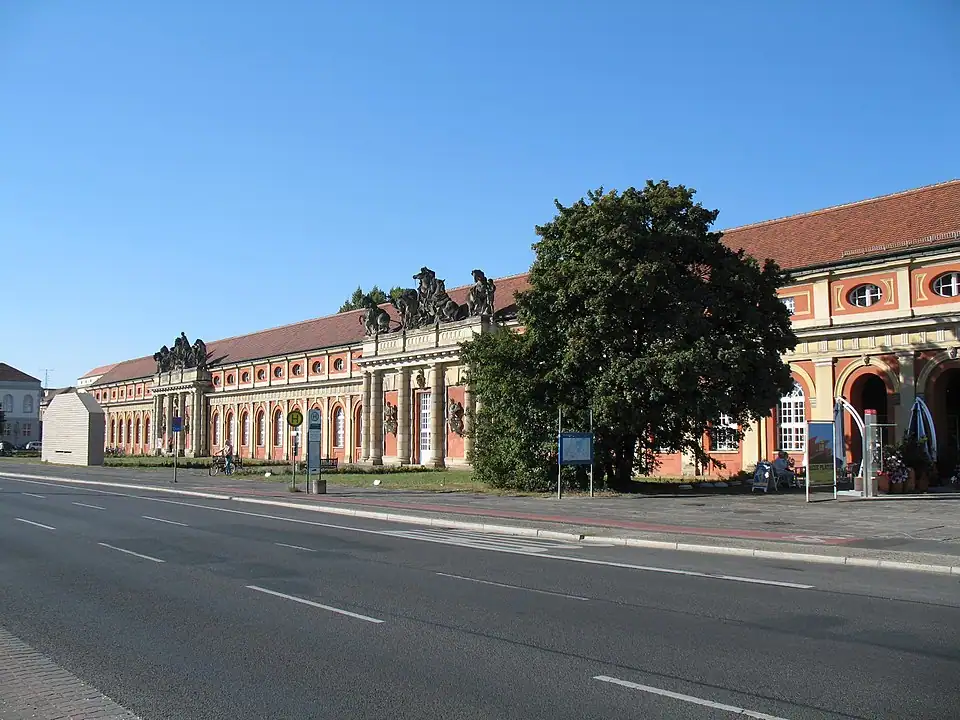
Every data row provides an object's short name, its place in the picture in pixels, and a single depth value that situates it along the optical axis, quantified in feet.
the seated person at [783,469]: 105.19
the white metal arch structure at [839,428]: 80.59
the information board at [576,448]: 91.15
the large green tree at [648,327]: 91.66
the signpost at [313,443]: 106.22
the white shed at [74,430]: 216.13
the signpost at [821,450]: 80.79
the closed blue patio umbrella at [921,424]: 94.18
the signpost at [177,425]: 143.37
